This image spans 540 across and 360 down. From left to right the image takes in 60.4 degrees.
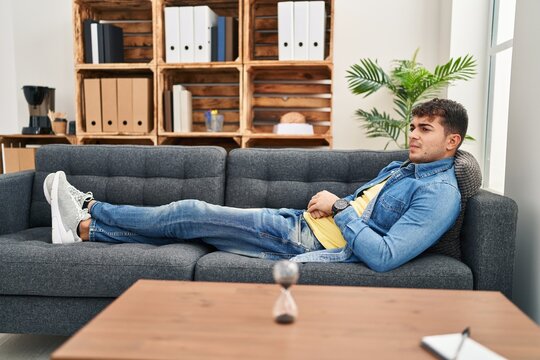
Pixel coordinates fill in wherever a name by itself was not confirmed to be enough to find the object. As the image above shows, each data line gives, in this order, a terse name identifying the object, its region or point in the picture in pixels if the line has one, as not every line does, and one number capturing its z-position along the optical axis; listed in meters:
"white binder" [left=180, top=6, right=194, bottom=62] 3.03
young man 1.56
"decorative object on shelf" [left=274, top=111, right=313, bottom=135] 3.10
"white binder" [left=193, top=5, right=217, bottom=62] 3.01
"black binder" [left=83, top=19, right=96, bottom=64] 3.15
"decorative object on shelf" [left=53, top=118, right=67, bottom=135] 3.26
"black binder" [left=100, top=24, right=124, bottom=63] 3.16
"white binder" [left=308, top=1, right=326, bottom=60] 2.93
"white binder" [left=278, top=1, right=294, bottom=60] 2.95
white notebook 0.85
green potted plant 2.67
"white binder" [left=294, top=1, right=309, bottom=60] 2.94
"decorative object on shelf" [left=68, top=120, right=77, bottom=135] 3.33
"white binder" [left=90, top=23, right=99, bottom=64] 3.15
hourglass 0.98
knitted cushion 1.69
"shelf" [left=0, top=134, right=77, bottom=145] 3.21
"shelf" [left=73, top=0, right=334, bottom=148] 3.06
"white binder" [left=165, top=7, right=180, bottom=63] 3.04
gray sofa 1.58
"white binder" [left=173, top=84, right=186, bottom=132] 3.14
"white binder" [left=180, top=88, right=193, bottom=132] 3.15
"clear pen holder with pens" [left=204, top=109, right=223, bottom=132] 3.20
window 2.65
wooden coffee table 0.87
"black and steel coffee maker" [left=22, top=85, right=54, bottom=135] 3.24
